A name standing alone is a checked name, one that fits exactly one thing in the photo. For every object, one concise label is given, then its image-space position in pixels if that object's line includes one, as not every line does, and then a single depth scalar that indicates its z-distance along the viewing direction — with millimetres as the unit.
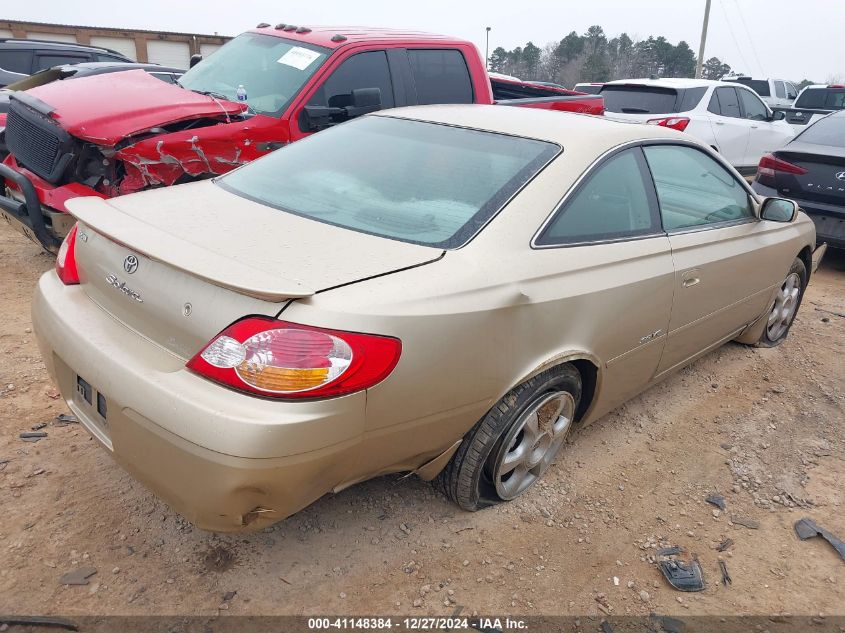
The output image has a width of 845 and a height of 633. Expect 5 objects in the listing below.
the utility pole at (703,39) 28109
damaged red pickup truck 4262
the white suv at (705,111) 9219
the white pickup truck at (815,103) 14281
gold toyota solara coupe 1882
